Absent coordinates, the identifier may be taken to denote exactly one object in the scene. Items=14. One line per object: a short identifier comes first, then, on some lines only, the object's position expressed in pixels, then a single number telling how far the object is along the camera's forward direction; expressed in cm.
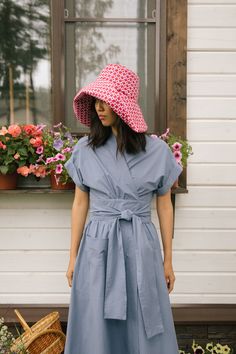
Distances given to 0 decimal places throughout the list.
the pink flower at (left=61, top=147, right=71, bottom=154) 296
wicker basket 265
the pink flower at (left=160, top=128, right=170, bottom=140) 305
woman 229
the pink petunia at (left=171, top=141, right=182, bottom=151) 296
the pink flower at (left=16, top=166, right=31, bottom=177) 299
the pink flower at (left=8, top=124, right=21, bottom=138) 296
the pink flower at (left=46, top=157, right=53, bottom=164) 294
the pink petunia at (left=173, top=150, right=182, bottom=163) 295
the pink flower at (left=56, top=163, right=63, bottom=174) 293
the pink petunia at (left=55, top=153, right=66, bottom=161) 294
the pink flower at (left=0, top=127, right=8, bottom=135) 297
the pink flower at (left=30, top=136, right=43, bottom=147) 299
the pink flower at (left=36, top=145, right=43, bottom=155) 299
